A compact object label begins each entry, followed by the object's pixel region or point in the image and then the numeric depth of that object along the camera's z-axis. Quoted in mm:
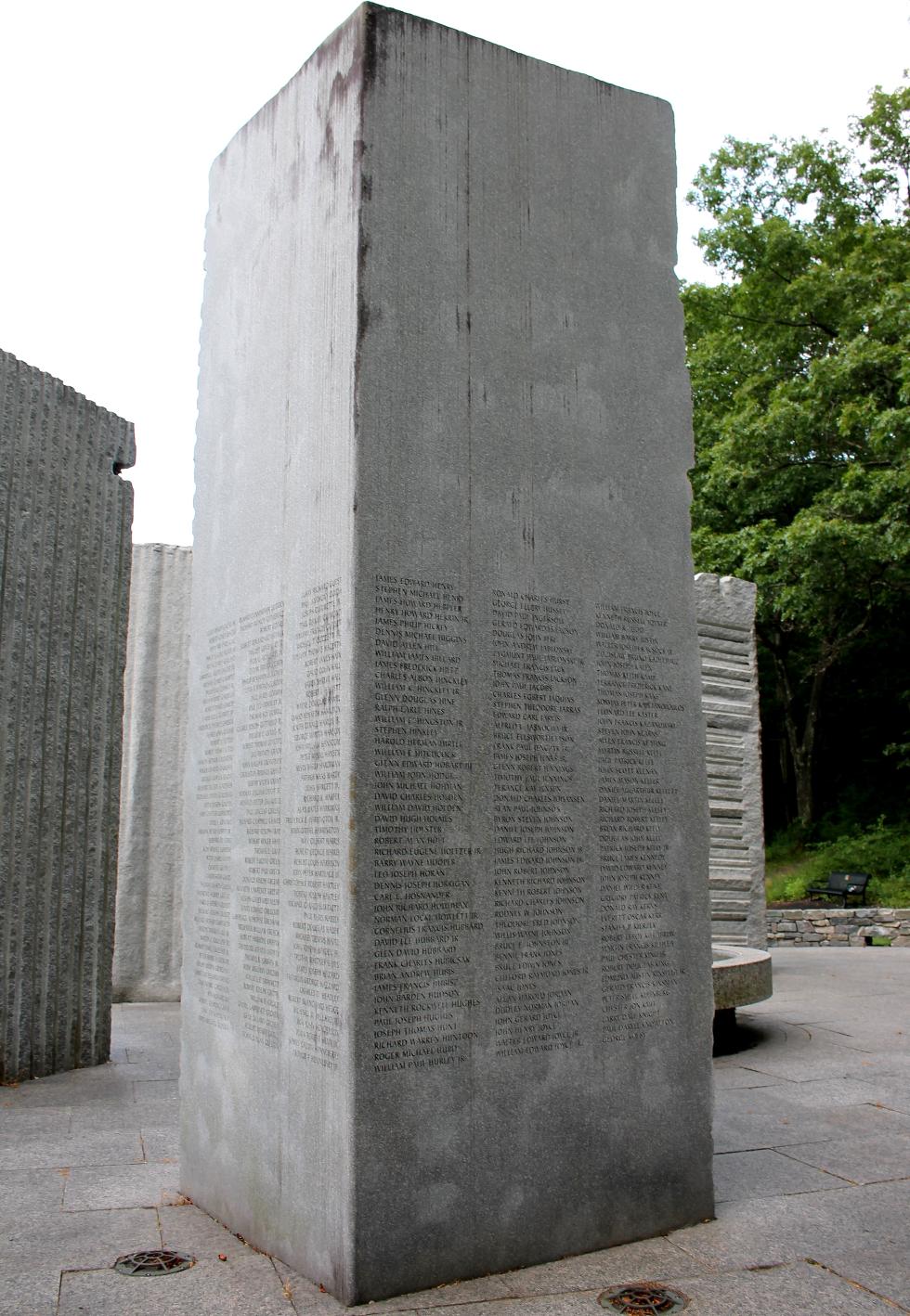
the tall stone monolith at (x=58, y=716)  6949
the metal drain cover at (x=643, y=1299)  3668
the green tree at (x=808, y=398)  18906
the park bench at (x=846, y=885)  18641
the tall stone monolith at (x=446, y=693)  4047
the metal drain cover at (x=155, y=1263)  3951
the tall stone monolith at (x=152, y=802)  9828
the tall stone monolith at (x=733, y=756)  11969
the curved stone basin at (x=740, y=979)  7633
